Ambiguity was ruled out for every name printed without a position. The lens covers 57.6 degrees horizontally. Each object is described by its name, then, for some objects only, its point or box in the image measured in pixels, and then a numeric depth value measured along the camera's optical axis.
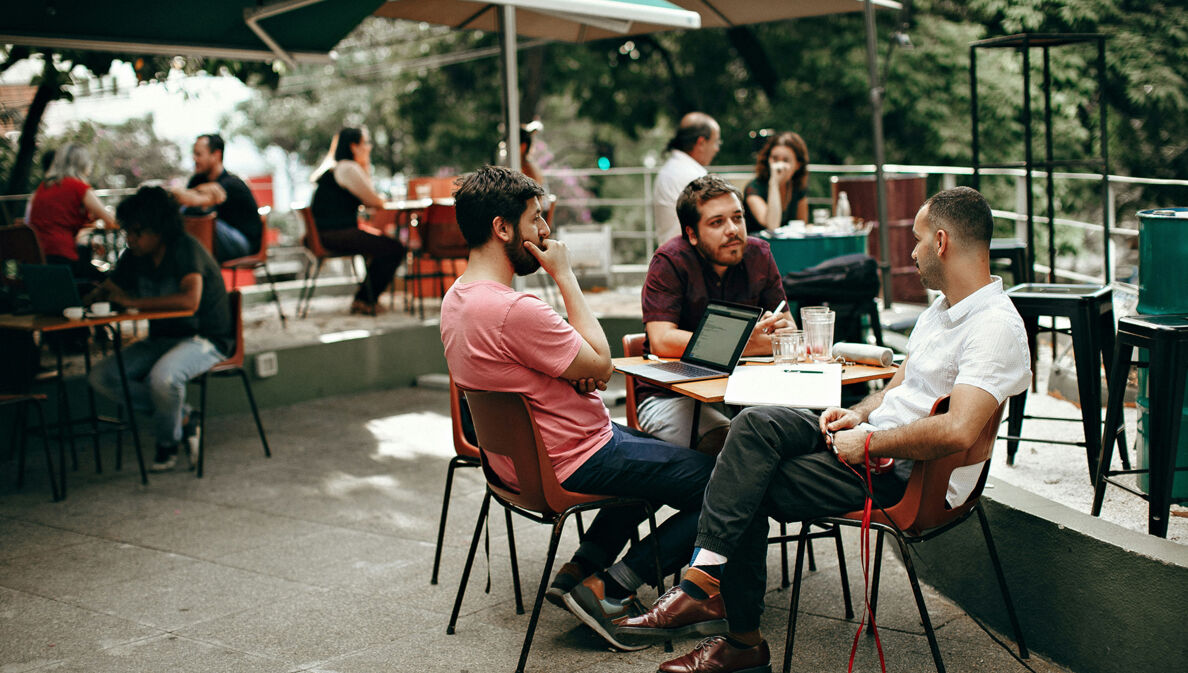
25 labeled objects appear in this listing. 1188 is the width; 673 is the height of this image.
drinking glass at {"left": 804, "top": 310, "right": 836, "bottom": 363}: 3.57
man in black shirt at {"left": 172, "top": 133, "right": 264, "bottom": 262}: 7.87
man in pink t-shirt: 3.12
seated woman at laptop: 5.54
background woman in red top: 7.38
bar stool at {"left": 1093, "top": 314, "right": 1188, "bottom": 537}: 3.05
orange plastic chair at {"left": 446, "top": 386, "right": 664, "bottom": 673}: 3.06
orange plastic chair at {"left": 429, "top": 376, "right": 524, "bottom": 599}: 3.67
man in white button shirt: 2.91
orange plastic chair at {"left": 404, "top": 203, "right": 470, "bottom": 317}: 8.38
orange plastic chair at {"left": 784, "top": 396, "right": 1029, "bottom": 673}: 2.82
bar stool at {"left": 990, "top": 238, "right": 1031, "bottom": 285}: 5.50
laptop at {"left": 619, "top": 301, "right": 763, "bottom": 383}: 3.51
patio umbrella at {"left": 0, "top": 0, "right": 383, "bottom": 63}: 6.07
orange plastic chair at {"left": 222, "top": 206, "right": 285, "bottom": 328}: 8.08
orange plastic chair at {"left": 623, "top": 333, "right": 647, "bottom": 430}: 3.96
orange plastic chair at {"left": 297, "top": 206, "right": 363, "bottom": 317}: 8.55
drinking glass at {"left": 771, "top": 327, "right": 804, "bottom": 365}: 3.59
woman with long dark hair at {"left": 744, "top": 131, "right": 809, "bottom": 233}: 6.52
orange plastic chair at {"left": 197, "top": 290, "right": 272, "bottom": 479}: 5.82
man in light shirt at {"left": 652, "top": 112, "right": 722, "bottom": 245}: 6.06
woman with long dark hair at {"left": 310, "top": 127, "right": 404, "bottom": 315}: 8.38
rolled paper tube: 3.49
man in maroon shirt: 3.85
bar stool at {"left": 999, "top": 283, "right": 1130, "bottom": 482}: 3.86
